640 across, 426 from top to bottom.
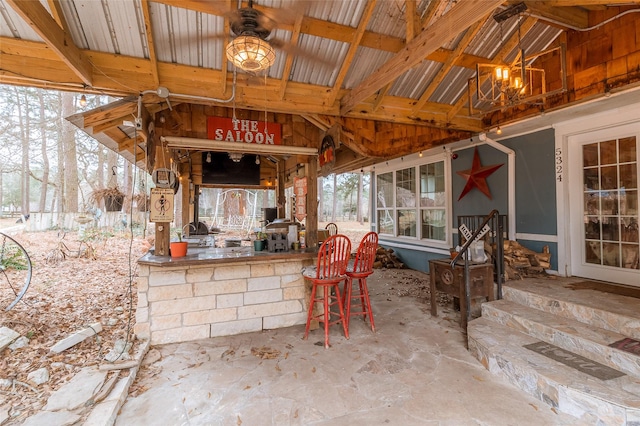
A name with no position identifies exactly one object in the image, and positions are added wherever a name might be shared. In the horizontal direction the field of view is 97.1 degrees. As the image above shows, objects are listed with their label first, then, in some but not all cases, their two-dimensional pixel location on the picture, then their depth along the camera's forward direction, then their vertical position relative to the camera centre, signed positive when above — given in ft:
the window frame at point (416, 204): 19.56 +0.89
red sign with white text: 12.03 +3.79
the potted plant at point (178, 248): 10.87 -1.20
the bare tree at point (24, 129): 37.45 +12.22
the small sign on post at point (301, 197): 13.69 +0.97
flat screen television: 21.01 +3.60
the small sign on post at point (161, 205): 10.89 +0.48
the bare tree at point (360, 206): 64.66 +2.31
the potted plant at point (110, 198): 21.99 +1.60
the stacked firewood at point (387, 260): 23.38 -3.79
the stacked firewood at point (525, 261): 13.58 -2.27
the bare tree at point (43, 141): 38.32 +10.92
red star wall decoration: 16.65 +2.43
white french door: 11.42 +0.42
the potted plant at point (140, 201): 26.73 +1.58
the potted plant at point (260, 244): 12.48 -1.21
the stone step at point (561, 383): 5.98 -4.02
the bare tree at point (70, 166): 28.73 +5.42
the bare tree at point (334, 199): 71.18 +4.27
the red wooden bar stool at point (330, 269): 10.05 -1.94
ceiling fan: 7.22 +4.85
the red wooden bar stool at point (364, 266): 10.94 -2.02
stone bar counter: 10.41 -3.03
